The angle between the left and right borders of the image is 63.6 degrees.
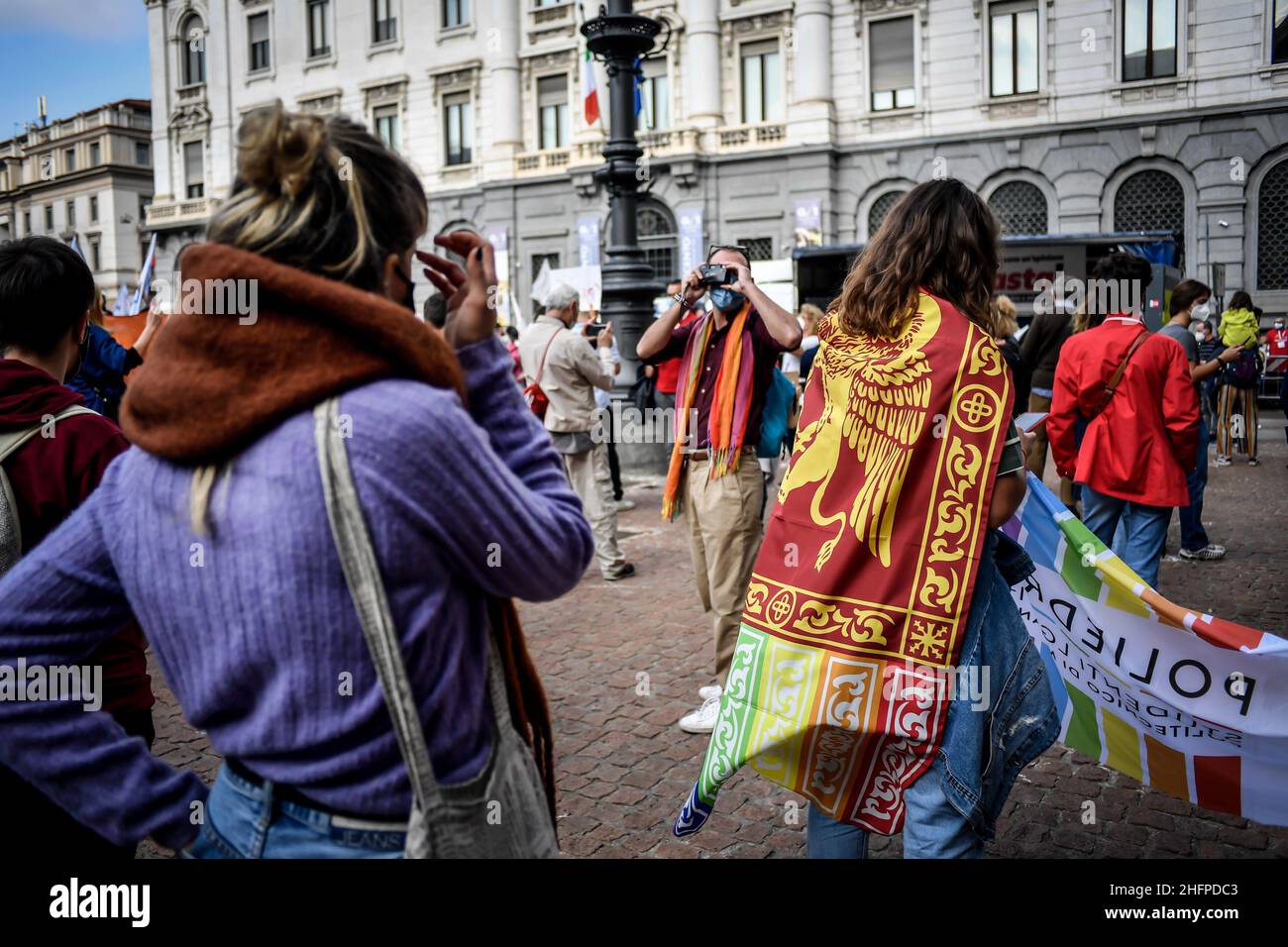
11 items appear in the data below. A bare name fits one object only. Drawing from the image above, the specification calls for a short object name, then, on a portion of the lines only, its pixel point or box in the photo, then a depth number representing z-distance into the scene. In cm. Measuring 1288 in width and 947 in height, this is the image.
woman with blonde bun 136
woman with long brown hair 262
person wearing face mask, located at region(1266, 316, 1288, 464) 1678
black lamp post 1116
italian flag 1641
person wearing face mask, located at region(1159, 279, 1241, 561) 679
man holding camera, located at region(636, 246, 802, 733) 468
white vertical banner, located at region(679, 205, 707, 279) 2678
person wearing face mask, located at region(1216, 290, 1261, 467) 1352
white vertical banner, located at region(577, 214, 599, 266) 2822
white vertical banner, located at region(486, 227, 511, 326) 2874
